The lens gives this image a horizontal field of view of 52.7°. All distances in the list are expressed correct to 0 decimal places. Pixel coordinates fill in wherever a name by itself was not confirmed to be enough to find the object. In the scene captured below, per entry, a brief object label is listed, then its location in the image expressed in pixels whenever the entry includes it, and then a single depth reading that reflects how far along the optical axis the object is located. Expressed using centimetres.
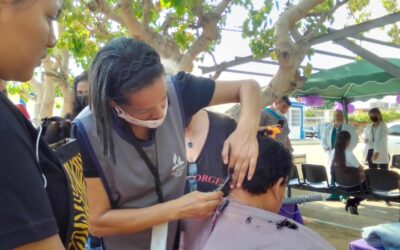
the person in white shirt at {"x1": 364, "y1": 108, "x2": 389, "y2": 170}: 773
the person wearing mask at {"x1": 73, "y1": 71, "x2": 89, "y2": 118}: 265
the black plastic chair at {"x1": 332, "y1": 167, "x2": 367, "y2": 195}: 591
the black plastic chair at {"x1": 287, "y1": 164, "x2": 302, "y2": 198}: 673
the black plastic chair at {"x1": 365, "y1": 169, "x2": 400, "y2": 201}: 550
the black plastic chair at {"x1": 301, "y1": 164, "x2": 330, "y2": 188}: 651
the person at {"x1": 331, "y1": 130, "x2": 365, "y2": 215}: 599
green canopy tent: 566
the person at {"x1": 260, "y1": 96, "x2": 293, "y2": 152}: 362
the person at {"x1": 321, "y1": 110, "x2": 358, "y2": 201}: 738
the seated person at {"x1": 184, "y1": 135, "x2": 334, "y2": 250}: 149
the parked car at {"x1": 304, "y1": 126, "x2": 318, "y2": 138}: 3190
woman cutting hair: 142
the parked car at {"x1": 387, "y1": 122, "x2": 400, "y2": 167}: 1484
